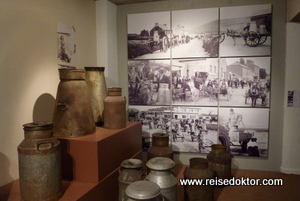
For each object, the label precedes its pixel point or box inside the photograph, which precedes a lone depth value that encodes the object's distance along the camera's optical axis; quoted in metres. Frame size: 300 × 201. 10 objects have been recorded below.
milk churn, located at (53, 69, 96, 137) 2.26
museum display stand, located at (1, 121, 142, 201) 2.04
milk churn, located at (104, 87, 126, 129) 2.68
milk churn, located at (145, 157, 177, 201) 2.13
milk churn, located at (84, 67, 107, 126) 2.79
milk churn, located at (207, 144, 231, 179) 3.06
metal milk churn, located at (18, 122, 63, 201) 1.75
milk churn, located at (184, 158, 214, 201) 2.49
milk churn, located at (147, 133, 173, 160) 3.07
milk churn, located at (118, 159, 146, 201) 2.15
